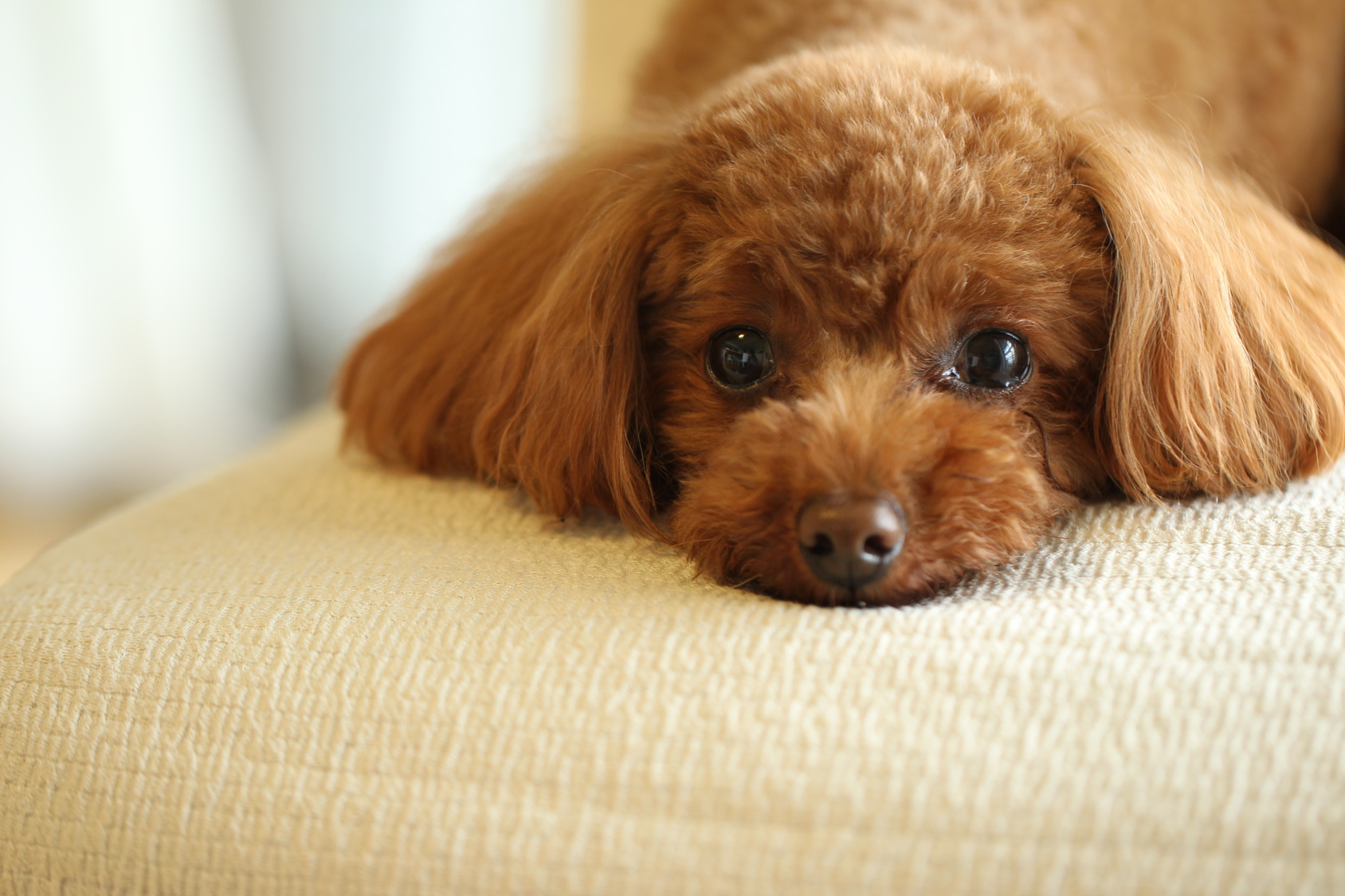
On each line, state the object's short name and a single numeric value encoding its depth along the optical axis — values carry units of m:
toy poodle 0.54
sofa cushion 0.49
